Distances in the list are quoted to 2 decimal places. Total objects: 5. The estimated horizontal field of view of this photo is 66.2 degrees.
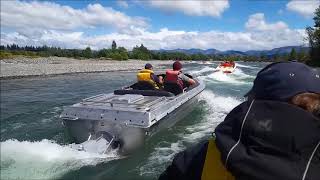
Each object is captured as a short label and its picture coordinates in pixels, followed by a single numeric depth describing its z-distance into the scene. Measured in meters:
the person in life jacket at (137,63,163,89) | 7.60
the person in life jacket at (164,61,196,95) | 7.67
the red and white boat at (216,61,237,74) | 22.88
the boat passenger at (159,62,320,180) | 0.88
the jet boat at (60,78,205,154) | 5.44
